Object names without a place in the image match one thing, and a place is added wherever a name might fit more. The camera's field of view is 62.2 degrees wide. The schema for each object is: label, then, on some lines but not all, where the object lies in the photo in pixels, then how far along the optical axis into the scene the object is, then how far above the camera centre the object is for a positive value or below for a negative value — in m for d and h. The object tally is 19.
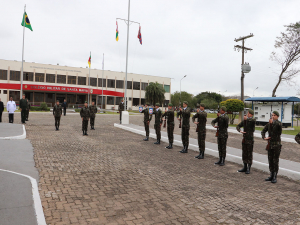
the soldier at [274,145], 5.91 -0.79
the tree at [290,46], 24.22 +6.61
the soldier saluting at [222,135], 7.59 -0.76
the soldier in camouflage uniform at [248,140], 6.69 -0.78
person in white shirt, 16.28 -0.27
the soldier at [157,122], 11.19 -0.62
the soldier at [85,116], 12.83 -0.52
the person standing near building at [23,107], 16.62 -0.18
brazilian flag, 23.70 +7.91
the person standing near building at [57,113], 14.31 -0.44
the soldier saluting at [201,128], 8.45 -0.63
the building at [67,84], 48.53 +4.93
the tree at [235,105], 20.78 +0.46
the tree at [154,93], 56.75 +3.49
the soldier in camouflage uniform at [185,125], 9.29 -0.60
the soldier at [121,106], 19.23 +0.05
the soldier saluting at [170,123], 10.23 -0.60
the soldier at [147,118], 11.80 -0.48
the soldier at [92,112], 15.53 -0.36
